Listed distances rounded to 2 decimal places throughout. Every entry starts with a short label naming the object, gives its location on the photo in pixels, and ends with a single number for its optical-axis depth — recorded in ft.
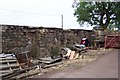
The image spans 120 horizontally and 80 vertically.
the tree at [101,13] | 52.31
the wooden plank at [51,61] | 15.14
